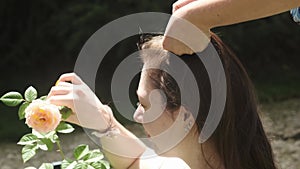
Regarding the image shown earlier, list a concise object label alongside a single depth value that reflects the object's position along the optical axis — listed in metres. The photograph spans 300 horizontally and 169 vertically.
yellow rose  2.64
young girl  2.73
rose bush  2.73
